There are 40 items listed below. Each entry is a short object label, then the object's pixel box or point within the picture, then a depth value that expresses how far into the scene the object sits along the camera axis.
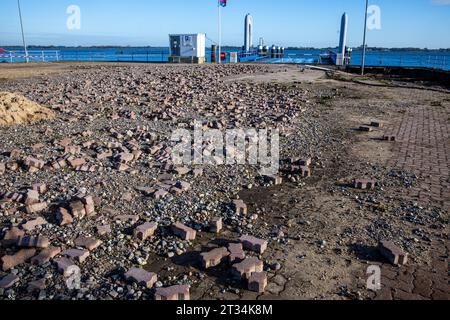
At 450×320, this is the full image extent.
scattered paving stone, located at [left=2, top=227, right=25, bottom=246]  4.25
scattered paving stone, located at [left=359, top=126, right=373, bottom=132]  10.02
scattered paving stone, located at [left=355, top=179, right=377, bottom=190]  6.11
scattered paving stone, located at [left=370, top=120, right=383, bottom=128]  10.55
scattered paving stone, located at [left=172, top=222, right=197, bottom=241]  4.45
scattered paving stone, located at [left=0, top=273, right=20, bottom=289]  3.49
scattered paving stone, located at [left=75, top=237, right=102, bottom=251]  4.16
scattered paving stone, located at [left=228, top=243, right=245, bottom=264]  3.92
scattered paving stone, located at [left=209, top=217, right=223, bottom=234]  4.64
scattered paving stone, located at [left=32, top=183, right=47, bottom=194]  5.51
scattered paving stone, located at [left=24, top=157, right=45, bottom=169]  6.46
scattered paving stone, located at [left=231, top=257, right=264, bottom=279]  3.67
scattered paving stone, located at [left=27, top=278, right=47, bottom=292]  3.45
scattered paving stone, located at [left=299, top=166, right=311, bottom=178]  6.70
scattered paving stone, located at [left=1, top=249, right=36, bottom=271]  3.79
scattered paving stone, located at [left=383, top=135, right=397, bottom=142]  9.08
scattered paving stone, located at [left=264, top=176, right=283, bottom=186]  6.34
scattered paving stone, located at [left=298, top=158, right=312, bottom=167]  7.16
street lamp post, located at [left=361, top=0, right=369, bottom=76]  24.01
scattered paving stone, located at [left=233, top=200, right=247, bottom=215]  5.17
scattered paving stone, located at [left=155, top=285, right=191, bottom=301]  3.31
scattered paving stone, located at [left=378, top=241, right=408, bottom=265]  3.96
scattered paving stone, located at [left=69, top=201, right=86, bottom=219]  4.83
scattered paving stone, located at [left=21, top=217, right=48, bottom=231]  4.48
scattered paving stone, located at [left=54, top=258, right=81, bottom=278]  3.67
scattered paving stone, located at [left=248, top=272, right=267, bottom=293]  3.49
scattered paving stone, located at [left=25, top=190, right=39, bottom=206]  5.13
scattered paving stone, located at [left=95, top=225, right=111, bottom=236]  4.47
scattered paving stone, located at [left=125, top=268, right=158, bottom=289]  3.52
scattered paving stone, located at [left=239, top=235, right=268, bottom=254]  4.15
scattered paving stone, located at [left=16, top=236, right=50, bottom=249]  4.09
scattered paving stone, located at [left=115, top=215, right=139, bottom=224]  4.79
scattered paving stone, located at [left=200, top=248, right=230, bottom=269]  3.88
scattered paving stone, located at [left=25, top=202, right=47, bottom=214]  4.95
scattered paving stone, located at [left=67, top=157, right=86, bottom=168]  6.62
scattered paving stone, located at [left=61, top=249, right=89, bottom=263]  3.91
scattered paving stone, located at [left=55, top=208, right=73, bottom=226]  4.63
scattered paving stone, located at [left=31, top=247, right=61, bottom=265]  3.86
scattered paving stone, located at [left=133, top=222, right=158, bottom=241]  4.40
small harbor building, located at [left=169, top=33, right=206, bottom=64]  33.16
